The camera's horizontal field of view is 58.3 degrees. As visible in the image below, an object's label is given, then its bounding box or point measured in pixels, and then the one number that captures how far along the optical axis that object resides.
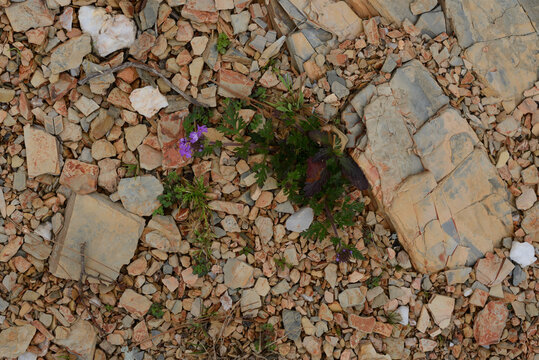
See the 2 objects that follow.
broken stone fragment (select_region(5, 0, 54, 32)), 3.31
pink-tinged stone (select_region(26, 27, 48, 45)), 3.33
